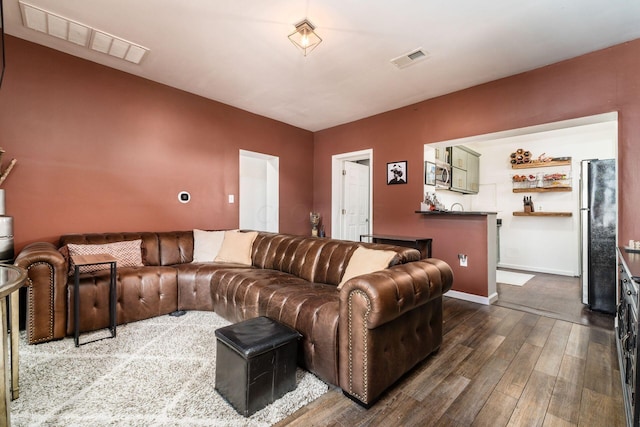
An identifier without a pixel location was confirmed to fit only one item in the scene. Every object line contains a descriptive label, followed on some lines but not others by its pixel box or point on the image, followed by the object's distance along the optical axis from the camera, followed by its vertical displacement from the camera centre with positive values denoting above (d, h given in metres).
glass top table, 1.07 -0.43
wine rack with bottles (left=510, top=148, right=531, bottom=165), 5.26 +1.12
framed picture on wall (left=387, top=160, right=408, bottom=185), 4.22 +0.65
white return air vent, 2.34 +1.68
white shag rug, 1.48 -1.08
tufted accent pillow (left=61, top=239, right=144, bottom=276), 2.61 -0.39
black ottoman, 1.49 -0.85
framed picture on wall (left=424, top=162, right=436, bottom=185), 4.05 +0.62
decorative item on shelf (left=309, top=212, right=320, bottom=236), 5.35 -0.13
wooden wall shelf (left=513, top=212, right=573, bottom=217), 4.82 +0.02
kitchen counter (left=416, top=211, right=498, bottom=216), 3.41 +0.02
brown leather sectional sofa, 1.61 -0.65
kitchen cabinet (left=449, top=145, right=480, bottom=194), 5.15 +0.89
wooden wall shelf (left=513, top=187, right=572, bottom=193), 4.88 +0.47
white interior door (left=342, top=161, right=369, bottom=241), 5.38 +0.28
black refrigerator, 3.01 -0.21
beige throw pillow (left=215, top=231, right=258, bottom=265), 3.41 -0.43
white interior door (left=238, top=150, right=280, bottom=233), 4.98 +0.40
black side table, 2.22 -0.62
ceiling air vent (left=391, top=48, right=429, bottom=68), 2.80 +1.64
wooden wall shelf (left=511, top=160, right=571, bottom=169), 4.88 +0.93
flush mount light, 2.36 +1.60
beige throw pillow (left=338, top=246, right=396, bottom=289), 2.15 -0.38
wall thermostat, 3.81 +0.24
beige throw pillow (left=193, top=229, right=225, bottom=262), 3.48 -0.40
